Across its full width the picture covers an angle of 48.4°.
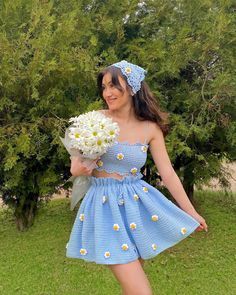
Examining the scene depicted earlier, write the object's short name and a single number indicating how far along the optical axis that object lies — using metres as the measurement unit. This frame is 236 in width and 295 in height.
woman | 1.46
